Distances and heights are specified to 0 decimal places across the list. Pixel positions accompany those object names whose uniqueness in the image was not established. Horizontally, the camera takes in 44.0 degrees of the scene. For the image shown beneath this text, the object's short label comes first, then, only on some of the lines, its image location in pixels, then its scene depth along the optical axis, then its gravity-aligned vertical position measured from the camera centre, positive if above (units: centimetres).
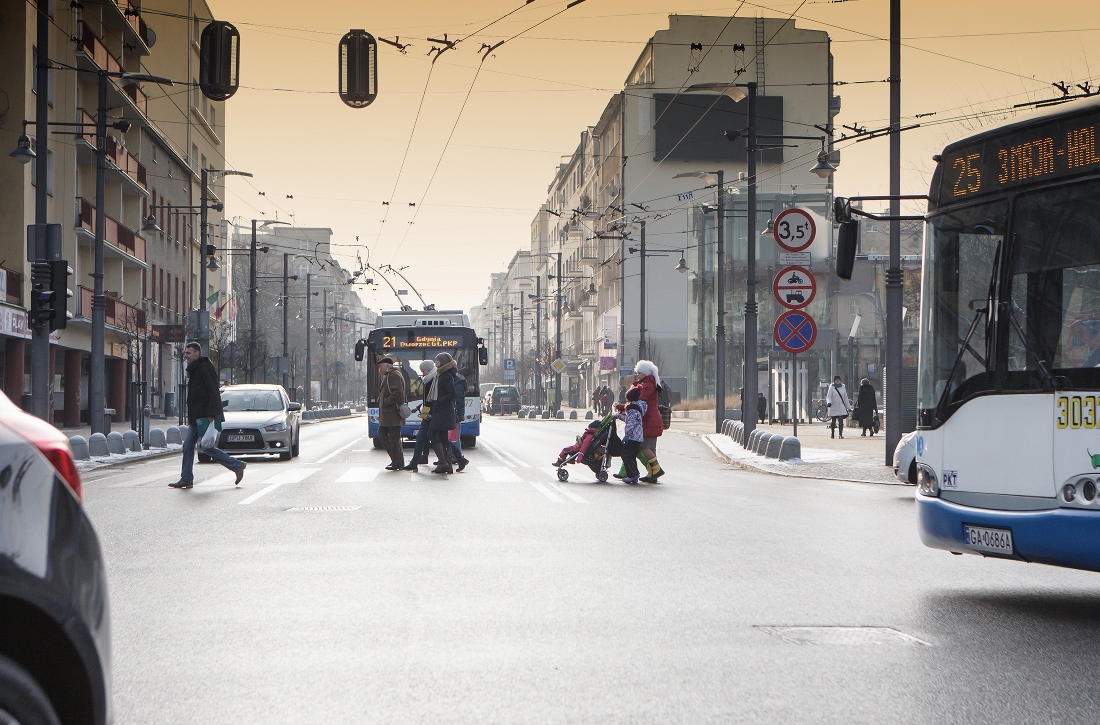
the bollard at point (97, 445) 2609 -159
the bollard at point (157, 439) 3047 -172
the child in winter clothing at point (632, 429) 1984 -97
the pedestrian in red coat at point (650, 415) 2006 -77
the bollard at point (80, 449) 2491 -159
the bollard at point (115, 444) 2736 -164
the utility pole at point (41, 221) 2294 +245
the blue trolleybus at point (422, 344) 3322 +46
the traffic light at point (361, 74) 1956 +415
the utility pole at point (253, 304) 5125 +226
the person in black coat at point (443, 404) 2139 -65
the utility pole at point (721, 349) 4022 +40
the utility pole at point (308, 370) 7881 -49
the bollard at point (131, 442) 2873 -168
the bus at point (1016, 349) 786 +9
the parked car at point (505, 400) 9506 -263
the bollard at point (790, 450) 2545 -164
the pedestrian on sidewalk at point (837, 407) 3972 -130
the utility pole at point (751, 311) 3058 +120
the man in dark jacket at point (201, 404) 1828 -56
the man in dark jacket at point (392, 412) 2197 -80
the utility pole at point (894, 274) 2236 +147
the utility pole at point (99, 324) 2816 +81
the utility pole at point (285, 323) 5085 +183
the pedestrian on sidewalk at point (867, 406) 4181 -134
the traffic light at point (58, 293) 2206 +113
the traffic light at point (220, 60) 1966 +443
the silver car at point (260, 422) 2603 -117
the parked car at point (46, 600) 298 -53
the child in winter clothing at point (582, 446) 2072 -129
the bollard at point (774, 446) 2622 -161
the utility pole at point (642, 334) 4979 +103
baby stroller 2047 -128
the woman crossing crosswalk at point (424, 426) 2189 -105
